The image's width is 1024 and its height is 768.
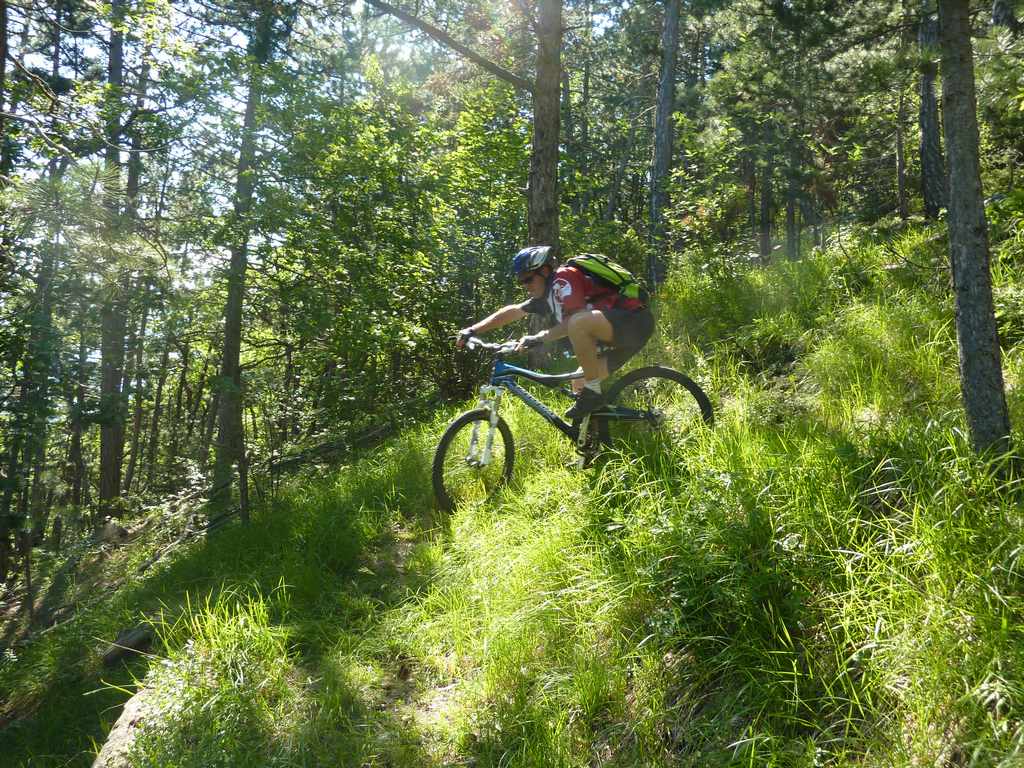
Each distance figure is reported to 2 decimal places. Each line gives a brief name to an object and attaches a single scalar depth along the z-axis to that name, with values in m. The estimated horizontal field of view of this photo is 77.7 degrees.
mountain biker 4.39
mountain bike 4.61
